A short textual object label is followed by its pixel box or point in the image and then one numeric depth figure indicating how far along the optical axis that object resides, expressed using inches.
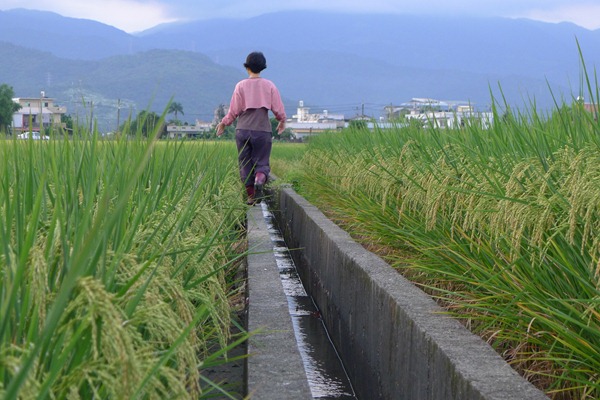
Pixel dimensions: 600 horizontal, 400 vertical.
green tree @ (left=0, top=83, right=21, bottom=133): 3614.2
